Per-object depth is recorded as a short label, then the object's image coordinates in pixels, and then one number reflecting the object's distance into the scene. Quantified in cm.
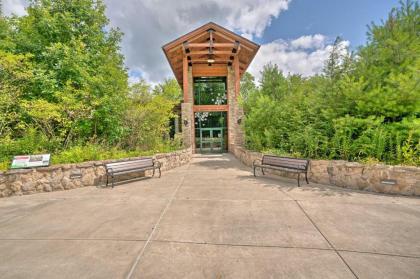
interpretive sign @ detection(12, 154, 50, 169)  535
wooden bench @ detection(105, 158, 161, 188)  571
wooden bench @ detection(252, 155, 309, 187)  551
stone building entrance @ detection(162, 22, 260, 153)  1316
